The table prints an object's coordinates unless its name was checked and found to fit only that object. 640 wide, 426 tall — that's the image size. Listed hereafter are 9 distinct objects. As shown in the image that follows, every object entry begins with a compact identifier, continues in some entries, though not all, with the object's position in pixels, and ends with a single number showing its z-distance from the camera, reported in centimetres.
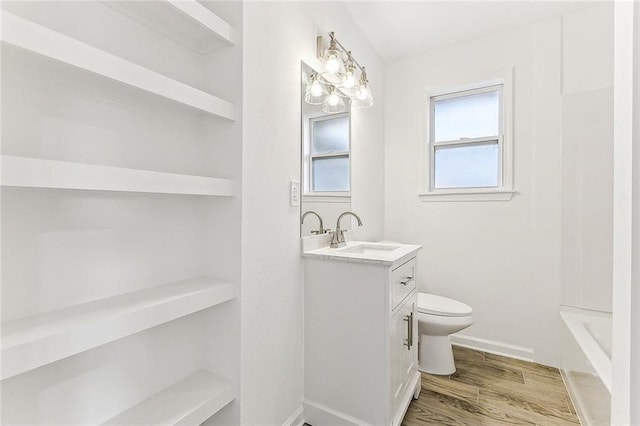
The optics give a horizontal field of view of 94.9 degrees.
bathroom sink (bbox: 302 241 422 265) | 142
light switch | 150
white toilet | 195
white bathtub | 139
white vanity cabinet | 138
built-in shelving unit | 74
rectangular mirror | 162
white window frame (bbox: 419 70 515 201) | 233
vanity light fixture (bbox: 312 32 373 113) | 163
